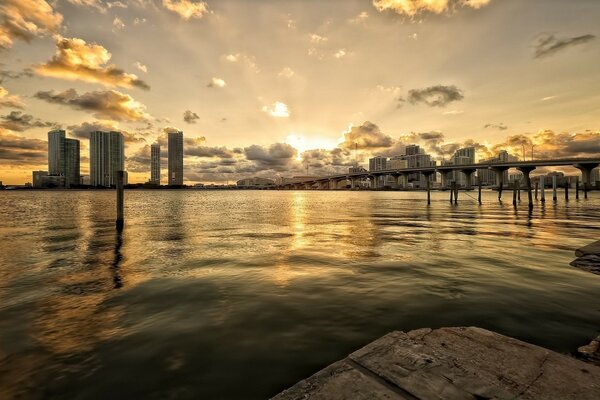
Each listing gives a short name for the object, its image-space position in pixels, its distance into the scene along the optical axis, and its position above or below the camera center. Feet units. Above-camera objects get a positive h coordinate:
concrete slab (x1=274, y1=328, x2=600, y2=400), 11.51 -7.65
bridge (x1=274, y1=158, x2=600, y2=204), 339.16 +38.27
